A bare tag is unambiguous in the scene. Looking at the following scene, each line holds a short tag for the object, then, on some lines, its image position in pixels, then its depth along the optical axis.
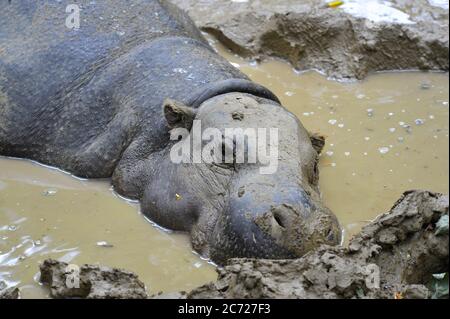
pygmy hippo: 8.43
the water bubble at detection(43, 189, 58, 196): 10.29
